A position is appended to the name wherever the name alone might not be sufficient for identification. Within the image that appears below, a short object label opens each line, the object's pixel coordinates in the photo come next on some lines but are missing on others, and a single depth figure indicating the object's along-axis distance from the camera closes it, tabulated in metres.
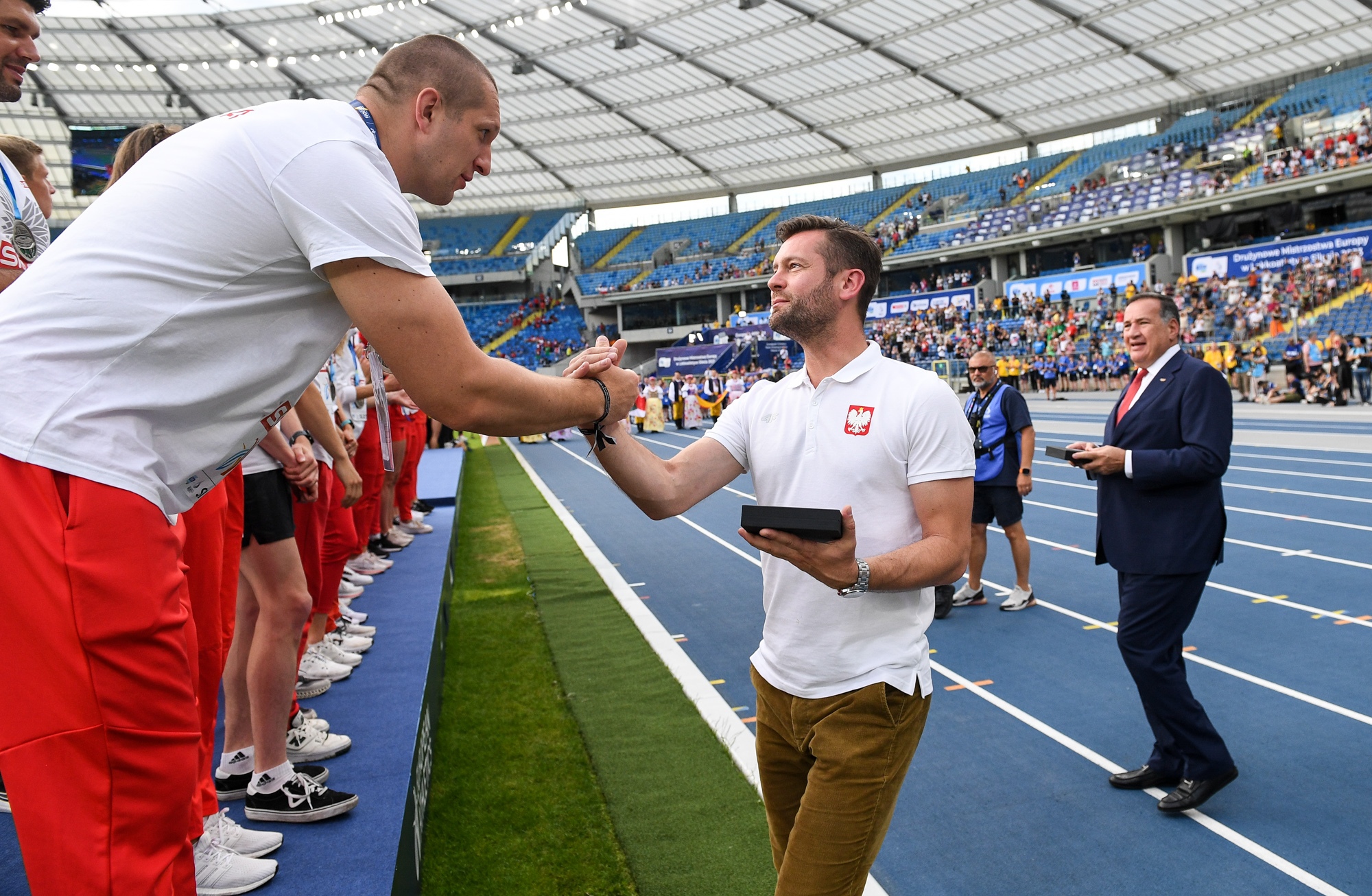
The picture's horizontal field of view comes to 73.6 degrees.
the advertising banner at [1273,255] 28.11
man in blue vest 7.08
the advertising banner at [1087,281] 34.31
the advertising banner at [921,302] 40.72
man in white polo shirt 2.19
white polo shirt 2.31
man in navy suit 3.94
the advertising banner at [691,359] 33.41
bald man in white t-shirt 1.42
